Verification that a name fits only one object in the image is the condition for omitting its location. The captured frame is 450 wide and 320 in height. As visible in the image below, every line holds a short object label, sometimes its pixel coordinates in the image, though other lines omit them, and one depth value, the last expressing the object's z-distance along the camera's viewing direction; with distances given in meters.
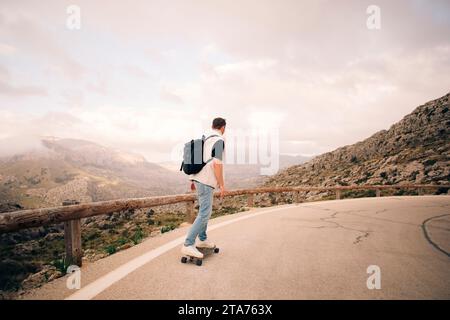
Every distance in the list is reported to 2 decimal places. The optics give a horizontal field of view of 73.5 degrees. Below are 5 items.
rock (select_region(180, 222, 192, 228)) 8.01
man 4.30
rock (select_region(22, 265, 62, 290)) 4.21
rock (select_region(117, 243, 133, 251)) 5.81
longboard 4.23
